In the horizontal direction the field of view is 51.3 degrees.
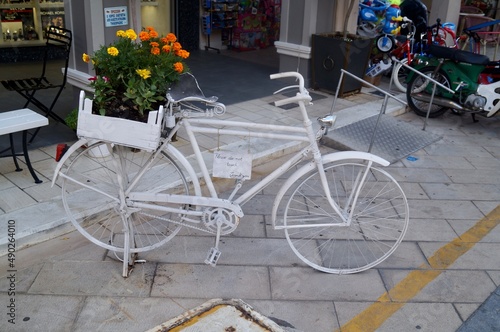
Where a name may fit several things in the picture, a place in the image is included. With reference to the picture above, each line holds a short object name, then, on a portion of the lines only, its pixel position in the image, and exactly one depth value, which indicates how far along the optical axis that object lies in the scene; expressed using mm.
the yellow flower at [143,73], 3273
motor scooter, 6875
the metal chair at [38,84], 5414
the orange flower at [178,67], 3428
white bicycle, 3398
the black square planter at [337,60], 7535
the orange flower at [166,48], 3542
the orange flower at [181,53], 3605
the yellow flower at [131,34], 3441
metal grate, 5973
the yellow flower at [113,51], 3297
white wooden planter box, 3176
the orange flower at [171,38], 3586
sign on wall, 5324
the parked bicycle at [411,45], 8508
